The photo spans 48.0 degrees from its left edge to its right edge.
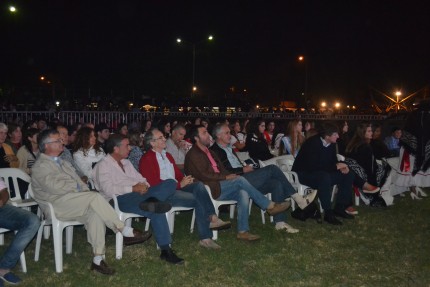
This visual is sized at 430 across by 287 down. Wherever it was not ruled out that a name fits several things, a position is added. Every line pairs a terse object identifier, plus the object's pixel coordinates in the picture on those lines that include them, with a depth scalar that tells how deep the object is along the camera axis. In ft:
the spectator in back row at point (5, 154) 21.29
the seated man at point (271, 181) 22.57
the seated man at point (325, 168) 24.64
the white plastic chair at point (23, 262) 16.57
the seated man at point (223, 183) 20.93
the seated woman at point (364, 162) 27.37
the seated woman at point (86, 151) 23.11
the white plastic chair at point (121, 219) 17.98
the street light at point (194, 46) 73.55
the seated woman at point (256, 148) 30.12
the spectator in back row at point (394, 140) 38.40
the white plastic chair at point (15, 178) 19.44
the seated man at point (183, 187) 19.66
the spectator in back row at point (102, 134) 29.22
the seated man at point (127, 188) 17.88
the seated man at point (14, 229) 15.14
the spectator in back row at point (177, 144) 26.16
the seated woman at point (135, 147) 24.06
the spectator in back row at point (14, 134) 24.90
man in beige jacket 16.33
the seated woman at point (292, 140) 30.22
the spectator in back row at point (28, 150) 22.57
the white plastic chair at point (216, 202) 20.79
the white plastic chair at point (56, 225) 16.48
